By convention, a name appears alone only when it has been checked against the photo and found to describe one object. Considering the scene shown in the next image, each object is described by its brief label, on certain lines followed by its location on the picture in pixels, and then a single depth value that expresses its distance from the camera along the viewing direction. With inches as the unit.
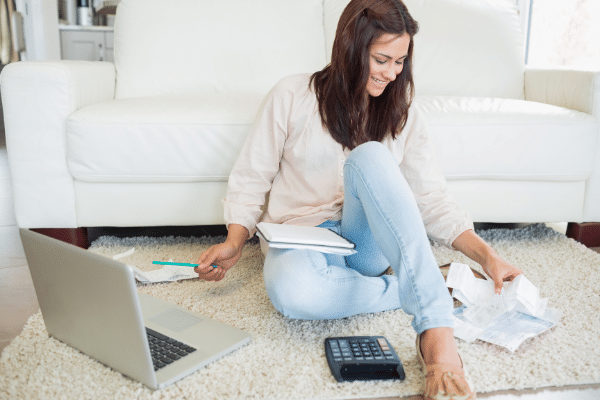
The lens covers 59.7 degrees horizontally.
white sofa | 56.1
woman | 35.8
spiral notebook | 37.3
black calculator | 35.4
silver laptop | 29.5
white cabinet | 122.6
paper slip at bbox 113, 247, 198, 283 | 50.9
